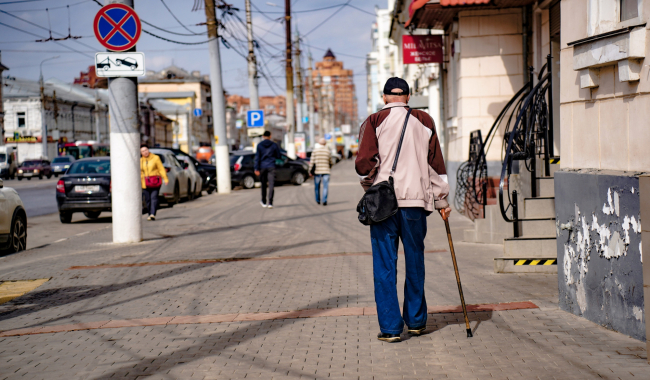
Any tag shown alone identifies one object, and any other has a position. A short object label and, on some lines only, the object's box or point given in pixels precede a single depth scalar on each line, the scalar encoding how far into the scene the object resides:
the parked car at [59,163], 58.99
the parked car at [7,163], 57.53
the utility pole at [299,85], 52.75
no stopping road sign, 11.16
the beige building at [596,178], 4.94
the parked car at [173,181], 20.41
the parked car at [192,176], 23.62
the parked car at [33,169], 57.06
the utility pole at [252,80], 33.06
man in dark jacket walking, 18.20
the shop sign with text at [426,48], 17.28
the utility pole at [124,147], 11.37
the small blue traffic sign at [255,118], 32.12
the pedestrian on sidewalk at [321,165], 18.88
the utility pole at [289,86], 40.06
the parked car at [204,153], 68.81
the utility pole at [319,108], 92.51
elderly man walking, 5.16
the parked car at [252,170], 30.54
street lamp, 67.85
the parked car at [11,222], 11.02
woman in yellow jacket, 15.81
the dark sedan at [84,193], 16.67
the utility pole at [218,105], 25.53
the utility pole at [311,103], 69.25
